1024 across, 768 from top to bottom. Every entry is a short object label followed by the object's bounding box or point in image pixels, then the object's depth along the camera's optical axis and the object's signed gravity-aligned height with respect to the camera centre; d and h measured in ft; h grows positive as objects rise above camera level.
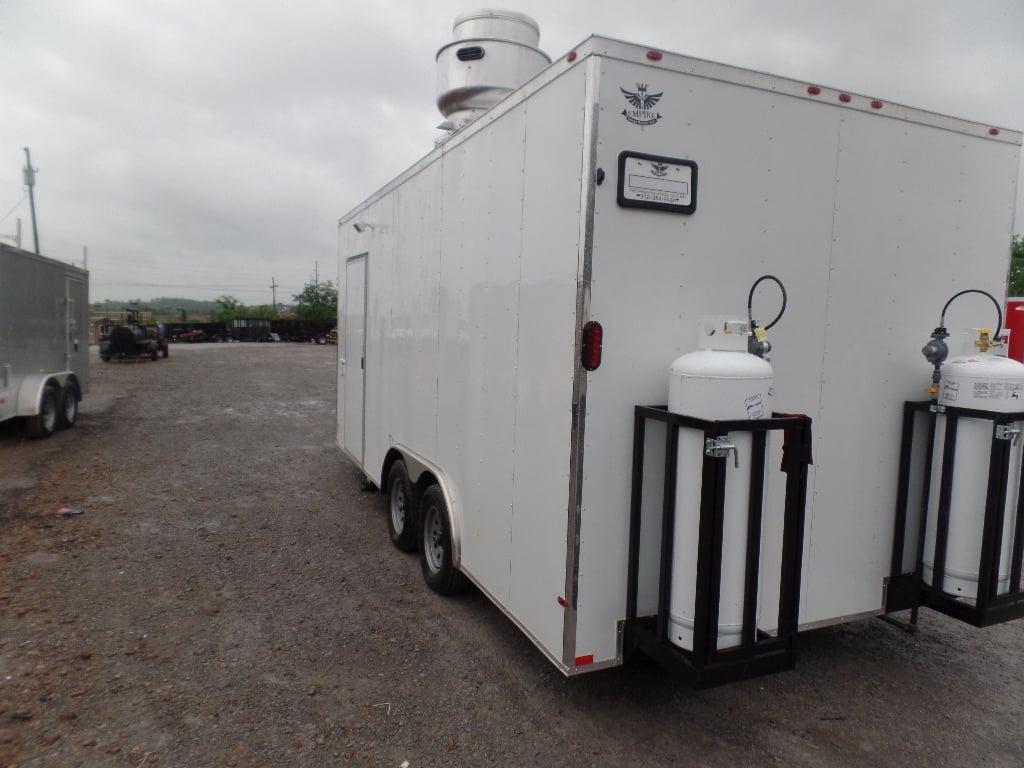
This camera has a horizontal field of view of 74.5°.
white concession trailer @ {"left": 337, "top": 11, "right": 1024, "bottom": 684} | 8.89 +0.17
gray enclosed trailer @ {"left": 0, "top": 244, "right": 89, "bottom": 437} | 28.73 -1.19
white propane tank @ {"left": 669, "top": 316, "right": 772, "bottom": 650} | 8.55 -1.70
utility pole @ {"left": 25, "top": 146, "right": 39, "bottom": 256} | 95.35 +19.53
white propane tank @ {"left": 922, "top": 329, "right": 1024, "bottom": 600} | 10.11 -1.64
